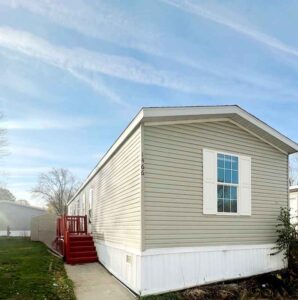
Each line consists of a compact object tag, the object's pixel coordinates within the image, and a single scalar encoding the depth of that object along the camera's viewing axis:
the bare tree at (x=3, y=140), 21.90
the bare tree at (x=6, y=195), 34.37
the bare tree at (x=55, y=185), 40.31
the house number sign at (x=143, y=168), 6.08
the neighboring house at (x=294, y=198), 13.65
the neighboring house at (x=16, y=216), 26.31
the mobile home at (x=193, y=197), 6.10
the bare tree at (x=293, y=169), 27.07
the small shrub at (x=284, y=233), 7.62
